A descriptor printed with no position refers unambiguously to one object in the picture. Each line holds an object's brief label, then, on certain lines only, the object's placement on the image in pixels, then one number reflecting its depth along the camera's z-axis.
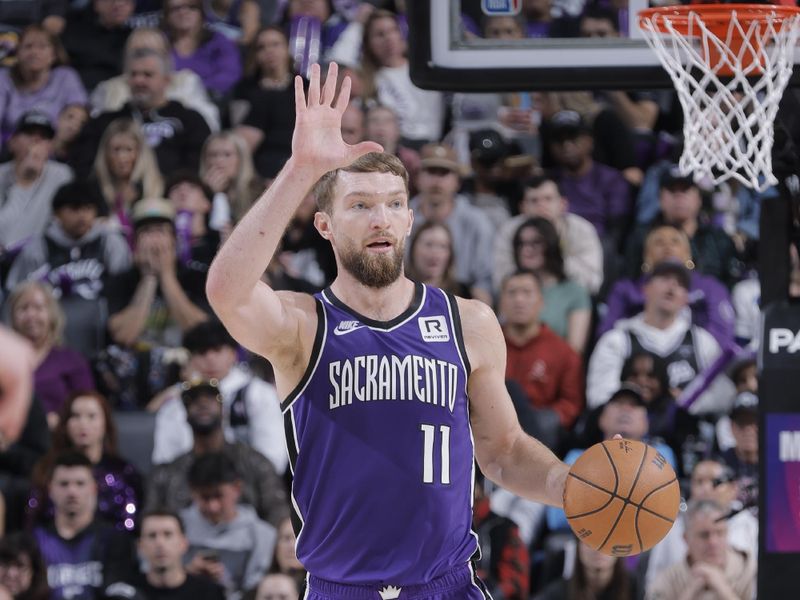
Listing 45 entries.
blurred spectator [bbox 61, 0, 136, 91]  24.70
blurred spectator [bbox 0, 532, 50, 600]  15.71
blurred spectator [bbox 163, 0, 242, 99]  23.94
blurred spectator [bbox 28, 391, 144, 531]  17.12
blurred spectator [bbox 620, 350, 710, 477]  17.70
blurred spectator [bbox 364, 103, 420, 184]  21.09
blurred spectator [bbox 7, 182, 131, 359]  19.56
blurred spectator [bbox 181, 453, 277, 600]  16.58
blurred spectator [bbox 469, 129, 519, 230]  21.36
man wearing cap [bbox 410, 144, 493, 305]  20.39
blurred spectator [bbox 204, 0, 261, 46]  24.62
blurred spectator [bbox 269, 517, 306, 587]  16.09
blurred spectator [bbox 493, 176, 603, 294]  19.91
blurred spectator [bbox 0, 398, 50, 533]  17.41
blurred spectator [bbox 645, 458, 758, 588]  16.20
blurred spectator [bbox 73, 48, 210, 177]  22.16
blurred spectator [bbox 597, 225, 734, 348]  19.25
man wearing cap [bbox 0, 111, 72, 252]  21.30
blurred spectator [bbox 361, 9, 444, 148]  22.73
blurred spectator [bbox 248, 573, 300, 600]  15.59
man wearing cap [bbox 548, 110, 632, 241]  21.34
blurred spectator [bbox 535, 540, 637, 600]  15.94
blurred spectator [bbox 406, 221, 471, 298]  19.11
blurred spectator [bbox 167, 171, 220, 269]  20.33
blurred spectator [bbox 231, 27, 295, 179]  22.44
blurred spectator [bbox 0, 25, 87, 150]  23.30
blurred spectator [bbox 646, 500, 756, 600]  15.77
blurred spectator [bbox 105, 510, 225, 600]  15.97
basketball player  9.52
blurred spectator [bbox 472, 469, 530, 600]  15.99
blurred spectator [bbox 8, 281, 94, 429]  18.52
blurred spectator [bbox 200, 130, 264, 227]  21.08
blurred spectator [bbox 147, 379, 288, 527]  17.16
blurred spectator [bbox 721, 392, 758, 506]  16.83
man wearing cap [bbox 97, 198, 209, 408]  18.98
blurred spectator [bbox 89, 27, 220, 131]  22.80
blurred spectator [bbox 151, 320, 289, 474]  17.86
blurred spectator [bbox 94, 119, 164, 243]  21.12
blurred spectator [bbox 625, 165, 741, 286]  20.11
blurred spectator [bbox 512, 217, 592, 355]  19.27
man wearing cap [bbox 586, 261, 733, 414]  18.39
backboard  11.64
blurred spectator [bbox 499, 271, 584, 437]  18.52
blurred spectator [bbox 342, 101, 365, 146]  20.86
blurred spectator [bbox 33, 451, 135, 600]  16.28
